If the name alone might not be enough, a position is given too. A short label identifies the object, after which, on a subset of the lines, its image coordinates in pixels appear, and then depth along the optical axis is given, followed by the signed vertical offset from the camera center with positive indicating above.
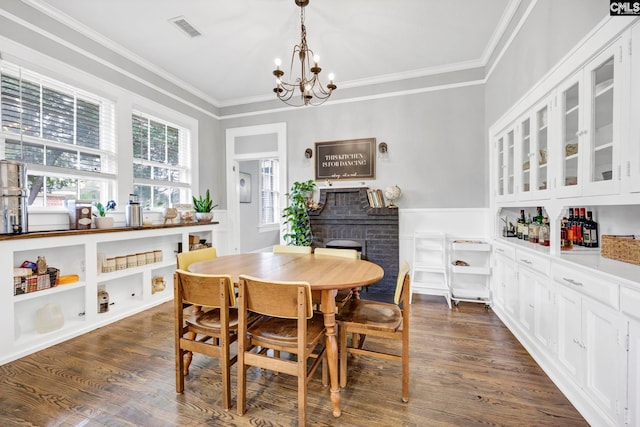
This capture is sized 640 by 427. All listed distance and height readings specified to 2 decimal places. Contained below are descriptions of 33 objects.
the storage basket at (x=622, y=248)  1.53 -0.25
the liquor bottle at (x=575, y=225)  2.22 -0.15
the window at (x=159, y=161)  3.71 +0.72
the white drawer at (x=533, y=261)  2.02 -0.43
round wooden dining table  1.63 -0.44
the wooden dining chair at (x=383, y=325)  1.71 -0.73
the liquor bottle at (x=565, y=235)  2.23 -0.23
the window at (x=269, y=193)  6.75 +0.42
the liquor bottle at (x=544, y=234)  2.41 -0.25
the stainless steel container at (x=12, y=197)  2.20 +0.12
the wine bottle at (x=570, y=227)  2.26 -0.17
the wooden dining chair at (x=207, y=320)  1.67 -0.73
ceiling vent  2.84 +1.96
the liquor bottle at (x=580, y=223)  2.18 -0.13
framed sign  4.18 +0.77
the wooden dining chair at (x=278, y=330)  1.48 -0.73
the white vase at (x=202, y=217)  4.30 -0.10
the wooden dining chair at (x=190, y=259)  1.98 -0.44
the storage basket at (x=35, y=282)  2.31 -0.61
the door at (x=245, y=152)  4.66 +1.00
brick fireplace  3.96 -0.29
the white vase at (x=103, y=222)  2.95 -0.11
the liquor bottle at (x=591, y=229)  2.10 -0.17
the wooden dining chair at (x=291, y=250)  2.85 -0.42
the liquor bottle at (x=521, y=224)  2.90 -0.18
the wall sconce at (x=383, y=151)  4.09 +0.85
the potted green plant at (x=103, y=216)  2.96 -0.06
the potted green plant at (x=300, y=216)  4.30 -0.10
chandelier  2.34 +1.55
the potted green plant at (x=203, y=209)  4.31 +0.02
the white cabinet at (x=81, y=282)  2.23 -0.74
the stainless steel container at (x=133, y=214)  3.26 -0.04
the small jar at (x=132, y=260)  3.27 -0.59
